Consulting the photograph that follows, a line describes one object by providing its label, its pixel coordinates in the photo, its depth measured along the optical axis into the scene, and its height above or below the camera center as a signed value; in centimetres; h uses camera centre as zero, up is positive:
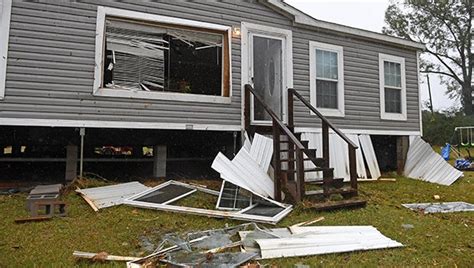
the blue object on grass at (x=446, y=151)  1491 +39
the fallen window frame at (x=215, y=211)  410 -67
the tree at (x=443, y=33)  2588 +991
